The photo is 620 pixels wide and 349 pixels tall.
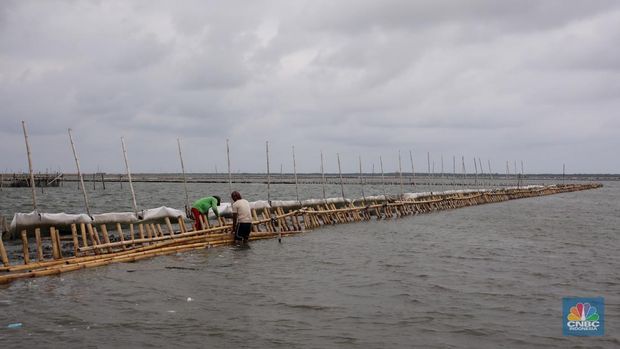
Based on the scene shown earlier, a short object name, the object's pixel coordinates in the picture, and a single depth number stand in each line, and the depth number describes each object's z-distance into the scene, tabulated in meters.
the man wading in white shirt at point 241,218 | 17.00
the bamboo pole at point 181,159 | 22.69
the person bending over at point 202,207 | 17.30
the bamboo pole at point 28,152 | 14.59
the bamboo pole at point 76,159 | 16.86
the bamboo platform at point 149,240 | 11.97
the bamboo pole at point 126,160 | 19.58
